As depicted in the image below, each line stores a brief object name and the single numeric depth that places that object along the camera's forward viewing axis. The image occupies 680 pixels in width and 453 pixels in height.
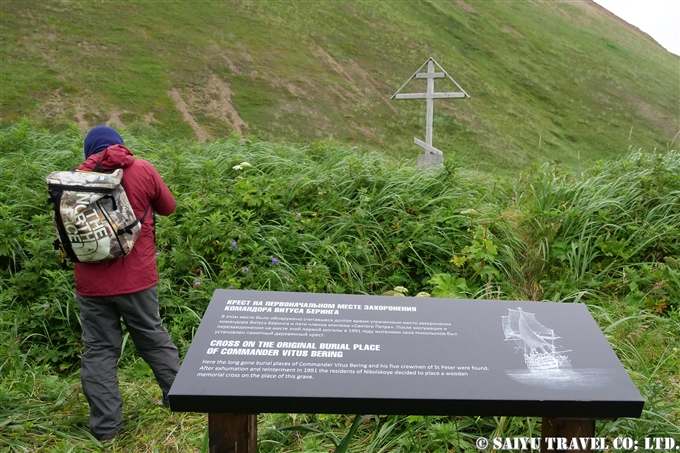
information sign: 2.01
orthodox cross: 10.34
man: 3.29
